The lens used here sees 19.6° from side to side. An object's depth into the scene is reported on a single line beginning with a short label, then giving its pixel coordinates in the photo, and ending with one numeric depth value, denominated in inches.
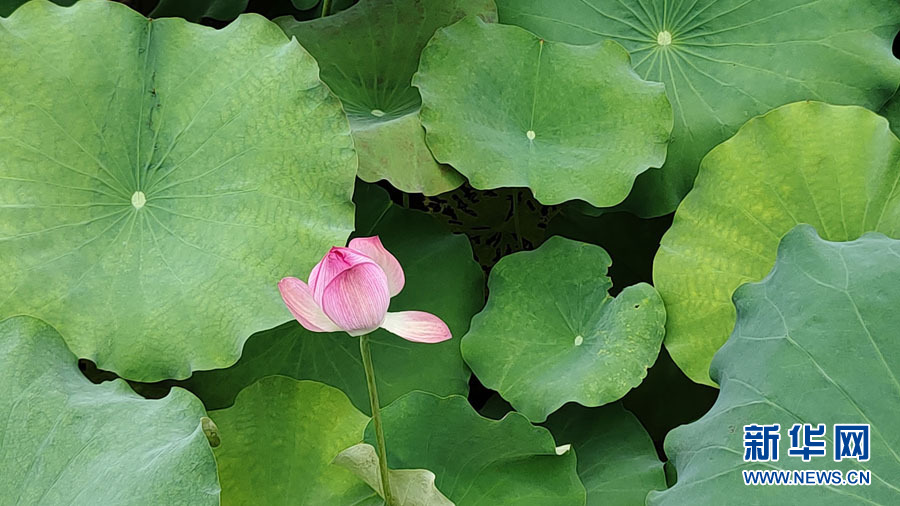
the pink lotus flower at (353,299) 141.5
